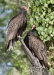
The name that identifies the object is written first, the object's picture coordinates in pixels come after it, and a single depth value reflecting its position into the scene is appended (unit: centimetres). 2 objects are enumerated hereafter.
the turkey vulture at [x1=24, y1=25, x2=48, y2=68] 1112
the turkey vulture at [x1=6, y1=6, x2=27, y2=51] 1171
